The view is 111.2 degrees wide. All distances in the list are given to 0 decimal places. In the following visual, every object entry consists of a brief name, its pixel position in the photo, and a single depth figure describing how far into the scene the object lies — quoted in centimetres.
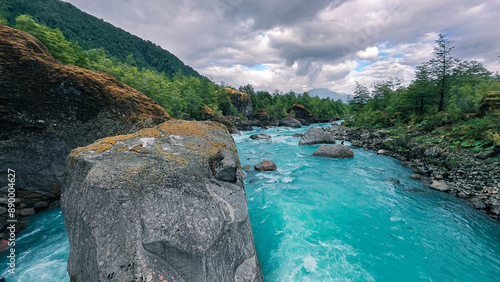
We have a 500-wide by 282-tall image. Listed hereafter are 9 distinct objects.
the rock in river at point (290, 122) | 4555
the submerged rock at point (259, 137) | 2433
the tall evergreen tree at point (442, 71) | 1884
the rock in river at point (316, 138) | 2003
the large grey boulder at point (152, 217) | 274
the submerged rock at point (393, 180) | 1031
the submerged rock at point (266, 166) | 1212
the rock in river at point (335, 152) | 1509
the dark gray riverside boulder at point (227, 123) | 2903
